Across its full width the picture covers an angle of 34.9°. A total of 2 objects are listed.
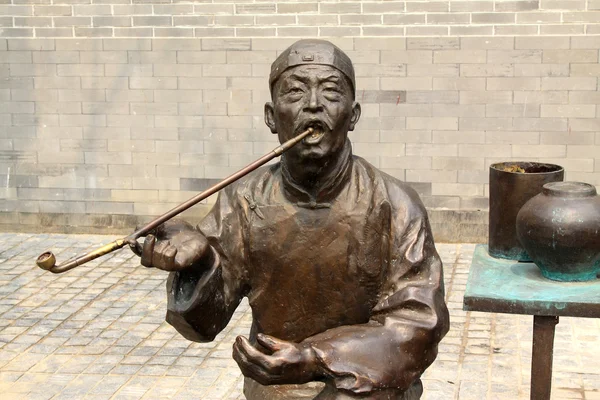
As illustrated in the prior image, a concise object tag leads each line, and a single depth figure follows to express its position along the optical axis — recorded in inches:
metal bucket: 205.9
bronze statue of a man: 127.8
